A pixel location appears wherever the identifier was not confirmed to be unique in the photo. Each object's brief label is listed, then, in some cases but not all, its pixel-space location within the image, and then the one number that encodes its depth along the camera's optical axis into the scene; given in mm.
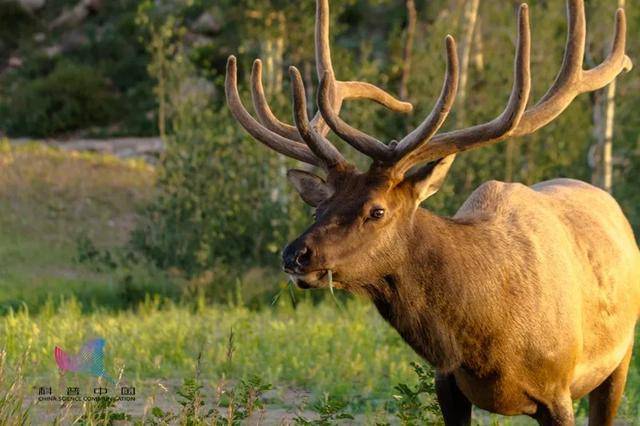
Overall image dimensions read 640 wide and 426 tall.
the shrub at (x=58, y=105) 59594
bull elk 10648
